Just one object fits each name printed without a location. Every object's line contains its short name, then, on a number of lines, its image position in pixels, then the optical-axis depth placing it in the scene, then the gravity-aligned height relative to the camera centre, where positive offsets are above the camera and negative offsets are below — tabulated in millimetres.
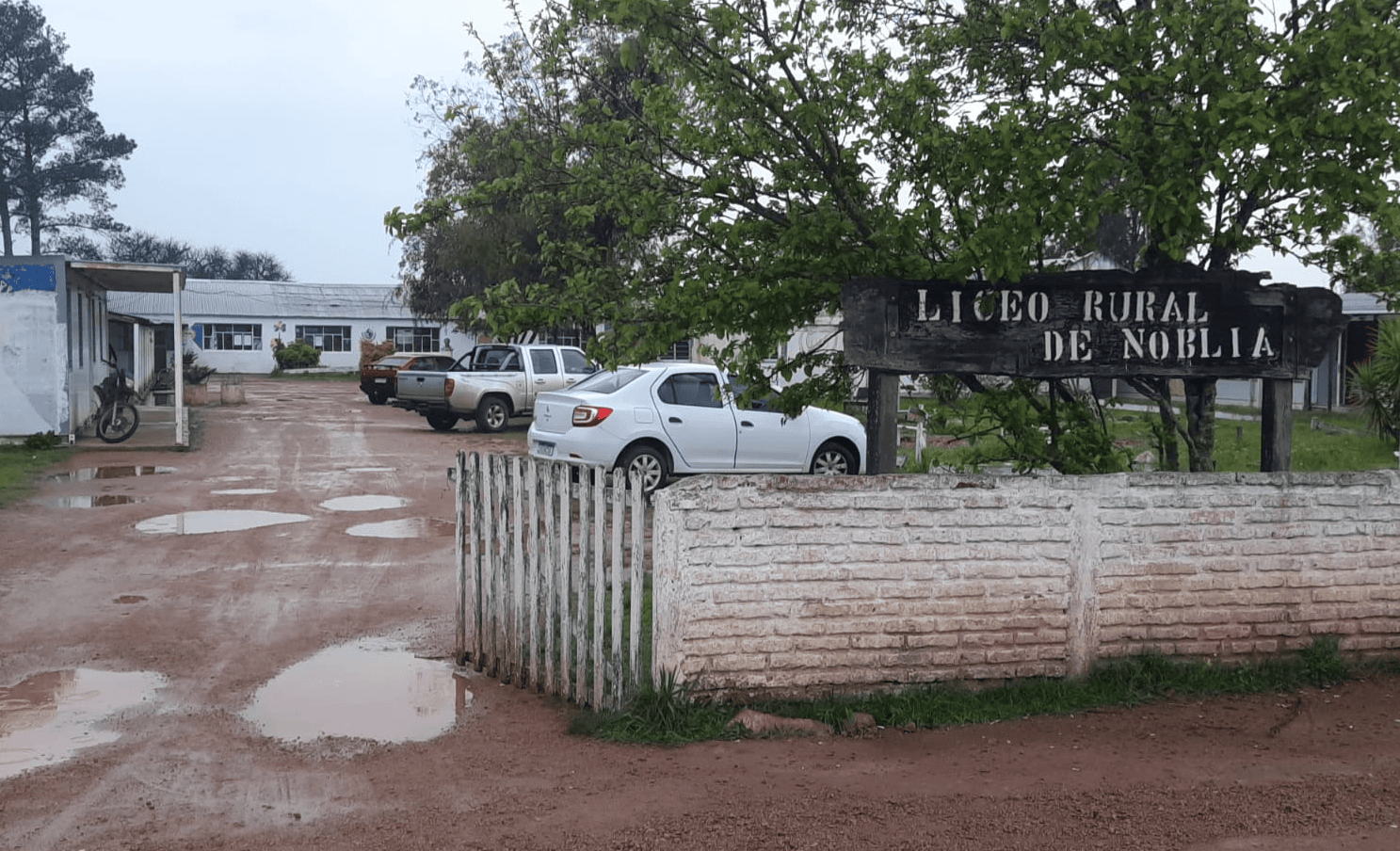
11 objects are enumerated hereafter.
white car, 14727 -545
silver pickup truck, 24875 +0
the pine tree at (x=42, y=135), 66438 +12986
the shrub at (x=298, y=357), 60156 +1164
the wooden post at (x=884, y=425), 7195 -232
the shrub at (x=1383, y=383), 19406 +48
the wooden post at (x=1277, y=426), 7379 -241
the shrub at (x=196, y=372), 40188 +273
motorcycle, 21359 -545
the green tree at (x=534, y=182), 7297 +1224
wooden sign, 7016 +331
